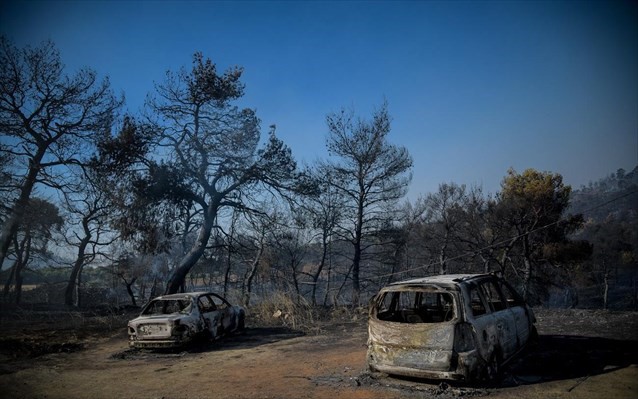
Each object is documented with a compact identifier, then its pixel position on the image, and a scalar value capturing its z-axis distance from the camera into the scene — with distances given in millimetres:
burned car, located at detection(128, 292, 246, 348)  9125
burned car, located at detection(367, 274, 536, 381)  5027
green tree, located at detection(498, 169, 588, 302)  26734
